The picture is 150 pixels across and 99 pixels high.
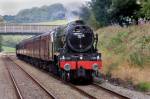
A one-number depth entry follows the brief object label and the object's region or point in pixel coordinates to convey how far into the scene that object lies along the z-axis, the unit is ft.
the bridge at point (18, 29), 418.92
